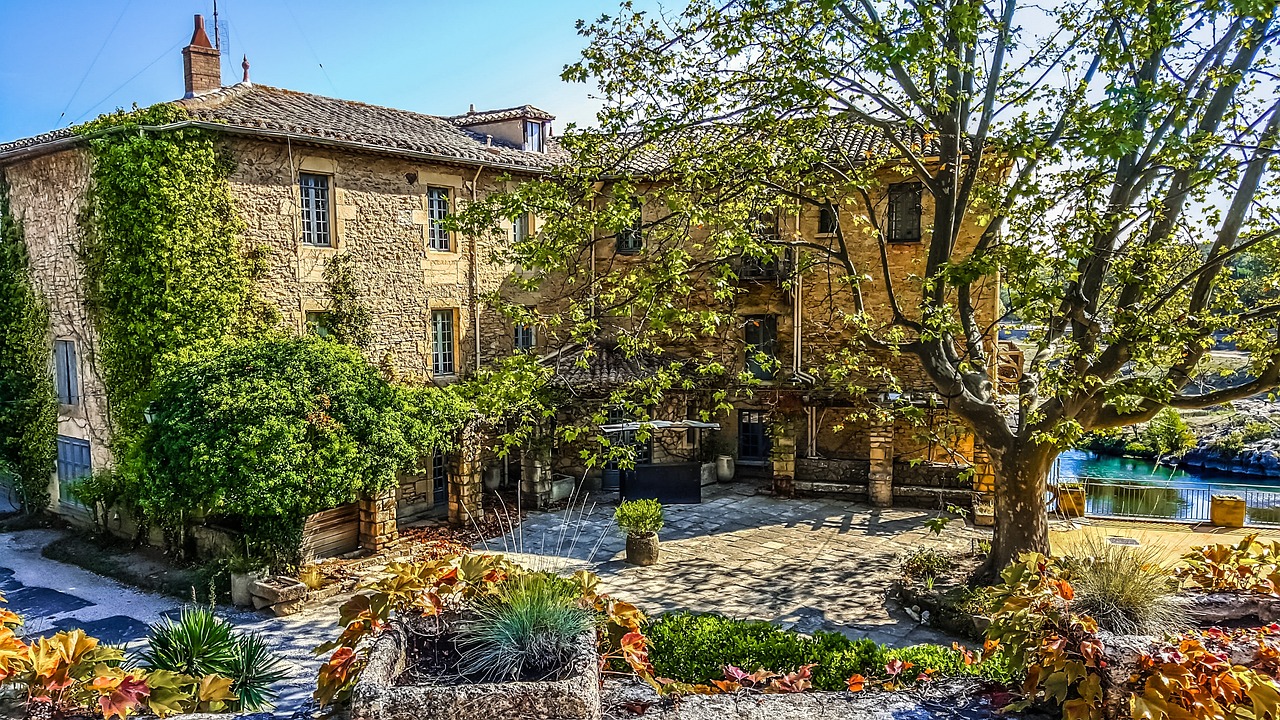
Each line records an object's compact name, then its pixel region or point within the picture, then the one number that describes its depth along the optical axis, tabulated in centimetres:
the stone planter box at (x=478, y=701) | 459
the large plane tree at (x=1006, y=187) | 923
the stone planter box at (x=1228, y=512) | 1683
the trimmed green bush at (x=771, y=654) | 748
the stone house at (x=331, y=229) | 1559
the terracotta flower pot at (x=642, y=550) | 1497
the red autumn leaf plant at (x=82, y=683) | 514
